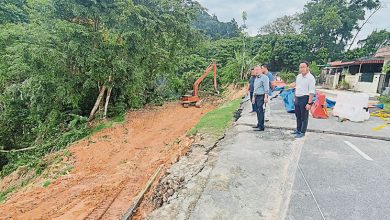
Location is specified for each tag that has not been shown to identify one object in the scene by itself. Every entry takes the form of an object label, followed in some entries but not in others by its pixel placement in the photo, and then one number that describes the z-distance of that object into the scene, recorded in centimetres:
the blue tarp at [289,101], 907
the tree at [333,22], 2981
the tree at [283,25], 3756
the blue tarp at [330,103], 984
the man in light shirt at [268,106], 713
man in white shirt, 550
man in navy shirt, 860
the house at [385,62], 1762
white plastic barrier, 776
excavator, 1449
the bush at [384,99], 1269
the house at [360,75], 1903
